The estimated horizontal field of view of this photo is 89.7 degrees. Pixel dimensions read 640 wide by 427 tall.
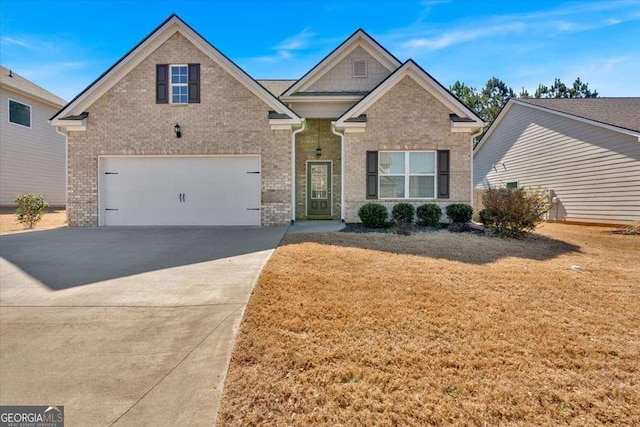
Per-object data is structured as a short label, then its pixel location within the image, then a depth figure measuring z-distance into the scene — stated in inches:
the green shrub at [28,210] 466.3
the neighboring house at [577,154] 498.6
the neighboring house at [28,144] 690.8
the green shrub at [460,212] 438.3
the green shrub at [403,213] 427.3
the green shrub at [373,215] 414.3
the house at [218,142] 444.1
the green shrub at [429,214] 426.9
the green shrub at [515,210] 353.7
